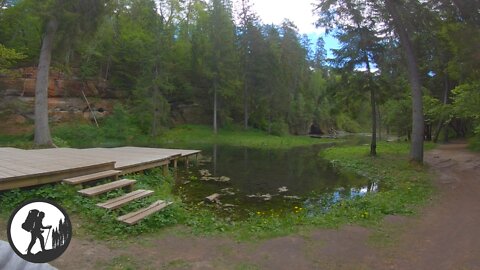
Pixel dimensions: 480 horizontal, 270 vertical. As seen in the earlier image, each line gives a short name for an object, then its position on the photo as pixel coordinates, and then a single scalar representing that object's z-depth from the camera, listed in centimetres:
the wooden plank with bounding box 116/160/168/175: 935
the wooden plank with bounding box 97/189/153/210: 588
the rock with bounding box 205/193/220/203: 852
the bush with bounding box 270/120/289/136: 3947
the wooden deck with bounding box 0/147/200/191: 643
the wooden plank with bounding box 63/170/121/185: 682
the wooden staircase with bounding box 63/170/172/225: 569
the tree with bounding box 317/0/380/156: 1606
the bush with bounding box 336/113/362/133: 6768
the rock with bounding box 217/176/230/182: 1152
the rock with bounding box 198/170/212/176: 1266
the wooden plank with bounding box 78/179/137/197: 637
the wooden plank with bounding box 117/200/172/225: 548
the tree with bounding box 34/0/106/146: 1429
